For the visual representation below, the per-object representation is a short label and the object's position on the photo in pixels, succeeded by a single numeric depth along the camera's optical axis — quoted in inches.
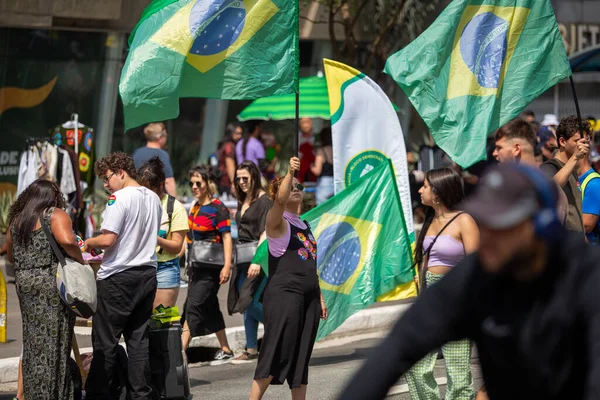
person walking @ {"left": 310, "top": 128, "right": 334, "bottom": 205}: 925.3
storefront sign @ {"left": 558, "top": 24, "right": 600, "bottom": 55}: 1448.5
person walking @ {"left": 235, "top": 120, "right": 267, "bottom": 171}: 972.6
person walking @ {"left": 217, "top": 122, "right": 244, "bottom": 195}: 979.5
